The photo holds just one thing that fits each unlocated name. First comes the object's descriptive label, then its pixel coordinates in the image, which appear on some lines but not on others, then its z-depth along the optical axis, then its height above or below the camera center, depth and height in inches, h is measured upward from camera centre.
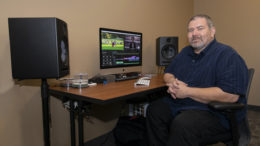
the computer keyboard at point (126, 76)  74.2 -7.0
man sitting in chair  45.7 -8.1
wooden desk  47.4 -9.4
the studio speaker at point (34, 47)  45.8 +3.2
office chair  38.8 -17.2
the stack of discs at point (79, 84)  59.3 -7.9
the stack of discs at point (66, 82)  61.4 -7.9
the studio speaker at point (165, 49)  99.3 +5.5
